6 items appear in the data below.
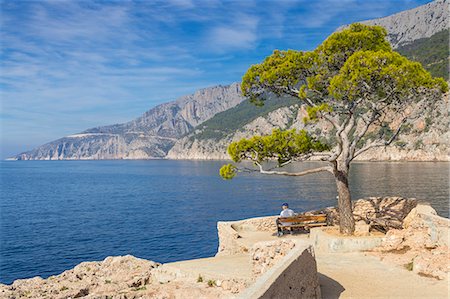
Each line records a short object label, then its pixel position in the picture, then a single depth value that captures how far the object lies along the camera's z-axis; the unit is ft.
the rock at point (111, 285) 42.32
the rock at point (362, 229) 54.85
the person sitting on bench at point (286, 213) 65.73
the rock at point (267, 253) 35.79
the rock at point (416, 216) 50.81
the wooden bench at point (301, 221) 63.98
